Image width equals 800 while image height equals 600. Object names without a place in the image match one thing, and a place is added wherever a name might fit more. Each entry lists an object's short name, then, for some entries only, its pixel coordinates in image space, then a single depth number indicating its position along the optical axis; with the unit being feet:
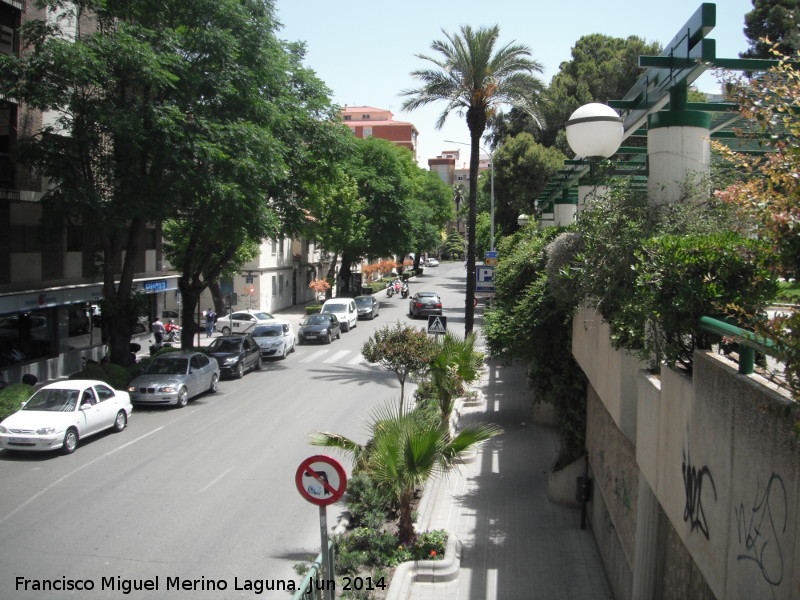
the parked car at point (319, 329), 112.06
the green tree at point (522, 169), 116.06
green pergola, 22.62
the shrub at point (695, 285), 15.38
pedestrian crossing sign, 62.59
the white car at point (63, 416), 48.37
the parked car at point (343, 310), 126.63
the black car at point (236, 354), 83.30
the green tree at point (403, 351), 50.96
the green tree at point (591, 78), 115.14
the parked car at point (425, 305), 140.26
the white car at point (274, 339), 97.40
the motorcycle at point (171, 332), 107.86
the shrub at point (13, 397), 55.93
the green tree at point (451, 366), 47.44
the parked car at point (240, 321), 120.37
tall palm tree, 73.36
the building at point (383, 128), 367.86
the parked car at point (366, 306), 145.18
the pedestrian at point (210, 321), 118.93
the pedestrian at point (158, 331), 99.25
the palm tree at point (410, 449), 29.48
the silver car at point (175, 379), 65.36
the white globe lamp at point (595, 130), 25.52
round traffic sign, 23.61
